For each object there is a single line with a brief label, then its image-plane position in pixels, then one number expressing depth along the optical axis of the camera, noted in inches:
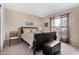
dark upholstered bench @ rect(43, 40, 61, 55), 69.6
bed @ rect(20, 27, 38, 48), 73.6
